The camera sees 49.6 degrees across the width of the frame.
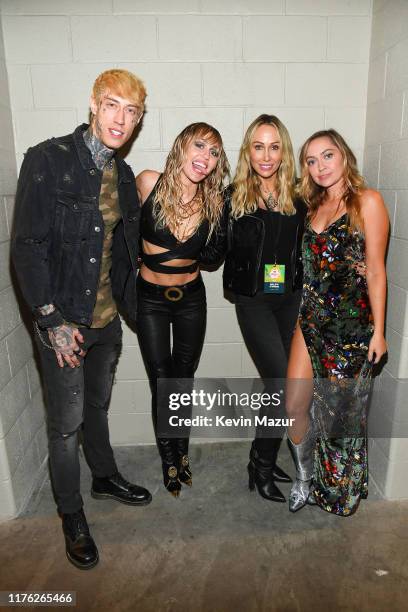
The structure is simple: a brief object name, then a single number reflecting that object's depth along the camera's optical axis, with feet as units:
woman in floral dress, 6.89
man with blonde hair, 6.05
